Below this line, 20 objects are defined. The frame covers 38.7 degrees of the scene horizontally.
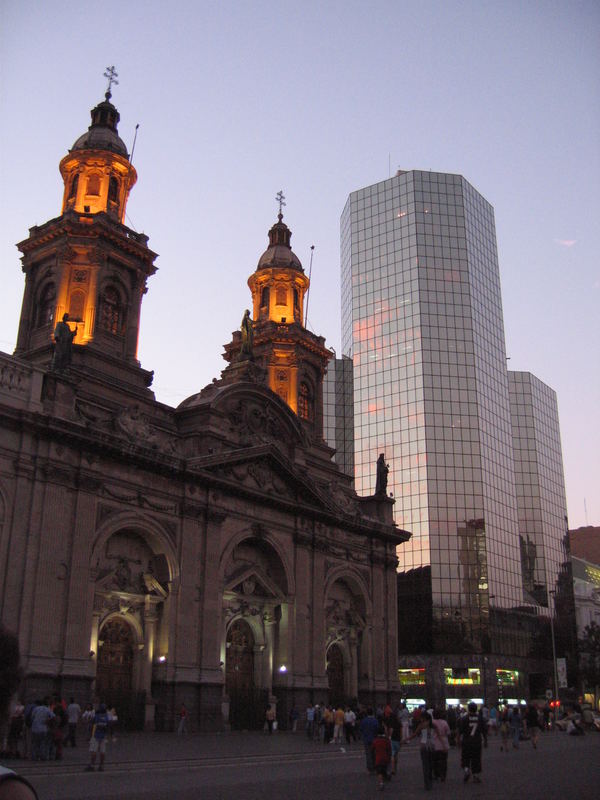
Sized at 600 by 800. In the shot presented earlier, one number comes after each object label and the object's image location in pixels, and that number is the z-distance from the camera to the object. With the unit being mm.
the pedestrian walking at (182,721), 39488
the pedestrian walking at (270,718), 44188
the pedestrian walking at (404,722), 40981
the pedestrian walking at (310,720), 40469
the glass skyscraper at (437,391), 85688
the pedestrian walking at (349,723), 40438
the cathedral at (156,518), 37562
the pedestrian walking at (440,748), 20656
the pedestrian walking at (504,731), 35000
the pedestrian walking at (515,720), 38066
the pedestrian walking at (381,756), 19406
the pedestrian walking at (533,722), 35344
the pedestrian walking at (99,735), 22938
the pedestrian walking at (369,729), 23906
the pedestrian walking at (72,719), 30547
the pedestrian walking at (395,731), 25891
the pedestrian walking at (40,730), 24625
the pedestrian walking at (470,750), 21219
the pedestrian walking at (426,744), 19672
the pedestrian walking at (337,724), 40062
